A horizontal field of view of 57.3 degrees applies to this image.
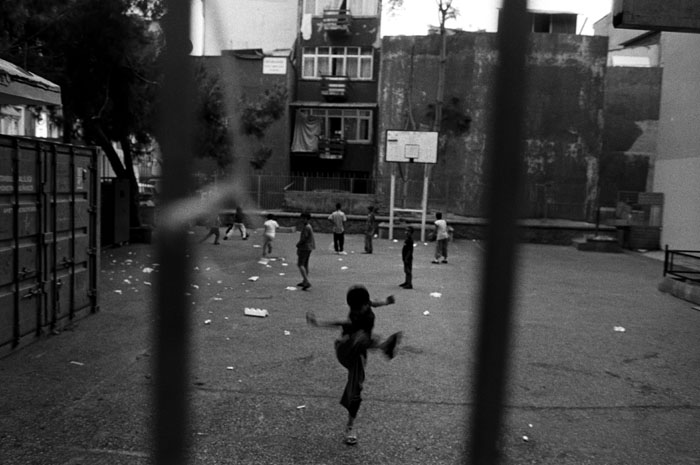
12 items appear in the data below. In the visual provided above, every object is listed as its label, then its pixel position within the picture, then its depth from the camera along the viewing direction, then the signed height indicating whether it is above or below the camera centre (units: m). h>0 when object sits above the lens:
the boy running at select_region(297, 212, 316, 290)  11.48 -1.25
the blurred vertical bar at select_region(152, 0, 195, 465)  1.25 -0.16
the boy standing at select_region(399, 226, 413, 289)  11.98 -1.42
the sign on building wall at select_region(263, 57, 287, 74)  23.77 +4.33
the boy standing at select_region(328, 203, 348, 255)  17.66 -1.32
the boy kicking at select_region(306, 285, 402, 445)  4.58 -1.14
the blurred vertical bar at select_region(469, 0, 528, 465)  1.21 -0.08
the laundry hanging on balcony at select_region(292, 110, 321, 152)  29.92 +2.16
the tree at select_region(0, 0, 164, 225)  10.14 +2.08
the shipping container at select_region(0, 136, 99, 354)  6.41 -0.77
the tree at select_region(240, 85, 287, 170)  13.51 +1.75
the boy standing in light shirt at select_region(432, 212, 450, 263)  15.94 -1.31
